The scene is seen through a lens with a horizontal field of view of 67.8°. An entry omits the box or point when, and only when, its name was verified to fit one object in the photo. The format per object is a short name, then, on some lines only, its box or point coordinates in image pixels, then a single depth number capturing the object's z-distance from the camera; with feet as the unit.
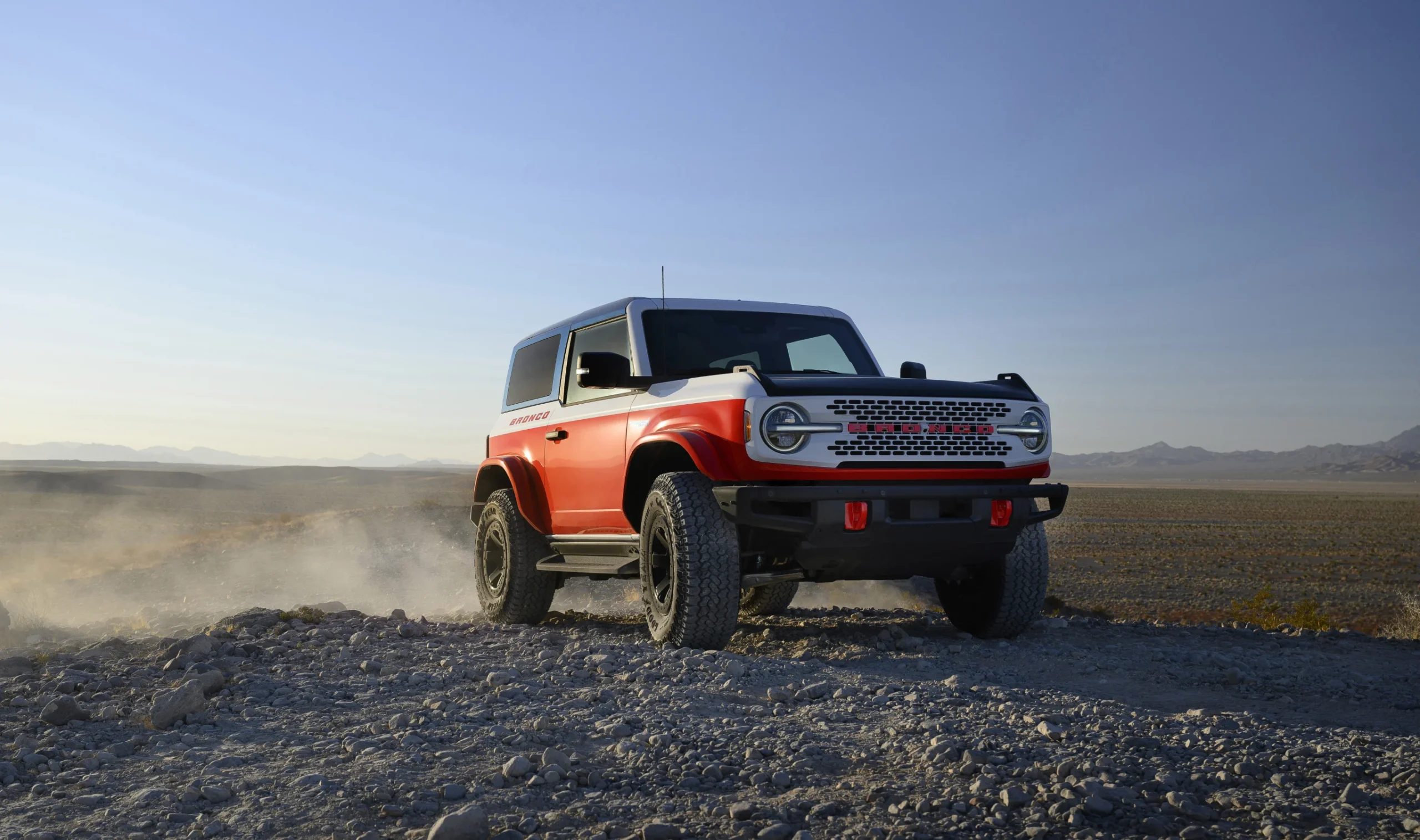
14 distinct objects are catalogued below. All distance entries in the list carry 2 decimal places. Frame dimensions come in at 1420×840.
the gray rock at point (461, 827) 11.16
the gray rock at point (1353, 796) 11.87
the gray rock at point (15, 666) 21.31
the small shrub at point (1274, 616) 39.29
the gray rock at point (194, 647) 21.80
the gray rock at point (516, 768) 13.35
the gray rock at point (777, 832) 11.05
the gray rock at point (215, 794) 12.82
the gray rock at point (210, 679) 18.43
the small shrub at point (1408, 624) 35.99
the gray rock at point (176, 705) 16.55
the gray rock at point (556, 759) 13.56
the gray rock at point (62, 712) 16.63
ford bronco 20.74
